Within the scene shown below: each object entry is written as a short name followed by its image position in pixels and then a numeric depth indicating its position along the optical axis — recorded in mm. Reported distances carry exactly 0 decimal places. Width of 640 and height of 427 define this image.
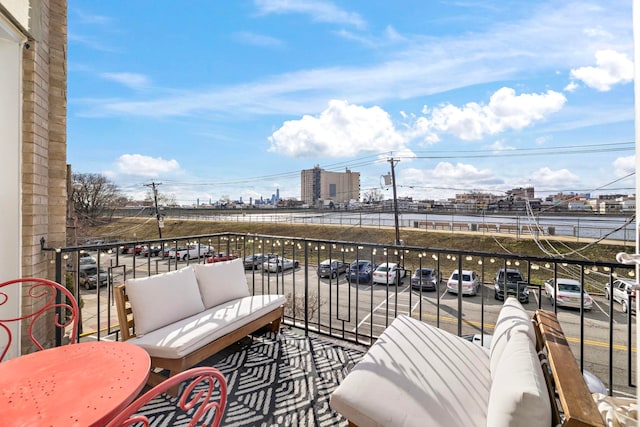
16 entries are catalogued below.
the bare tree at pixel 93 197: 15602
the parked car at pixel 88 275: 13480
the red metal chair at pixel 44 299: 1756
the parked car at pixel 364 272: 14259
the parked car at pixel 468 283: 11922
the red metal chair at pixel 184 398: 778
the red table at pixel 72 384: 939
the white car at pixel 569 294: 10492
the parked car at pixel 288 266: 14691
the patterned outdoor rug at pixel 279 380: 1884
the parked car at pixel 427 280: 12366
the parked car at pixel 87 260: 14430
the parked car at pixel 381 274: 12395
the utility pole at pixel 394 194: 15452
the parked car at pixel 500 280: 11310
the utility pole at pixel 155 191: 19420
